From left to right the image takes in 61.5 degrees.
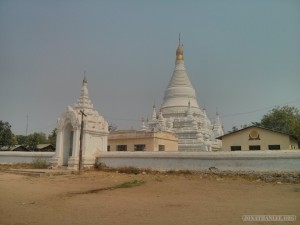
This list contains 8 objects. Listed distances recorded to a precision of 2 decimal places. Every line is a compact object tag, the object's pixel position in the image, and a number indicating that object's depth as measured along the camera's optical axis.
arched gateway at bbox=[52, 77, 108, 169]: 17.90
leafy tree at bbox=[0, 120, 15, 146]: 31.46
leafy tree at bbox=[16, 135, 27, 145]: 41.15
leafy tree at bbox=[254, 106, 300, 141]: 29.08
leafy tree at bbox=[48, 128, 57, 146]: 42.59
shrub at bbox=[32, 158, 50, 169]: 19.32
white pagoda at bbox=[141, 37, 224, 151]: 27.31
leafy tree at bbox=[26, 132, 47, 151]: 32.03
